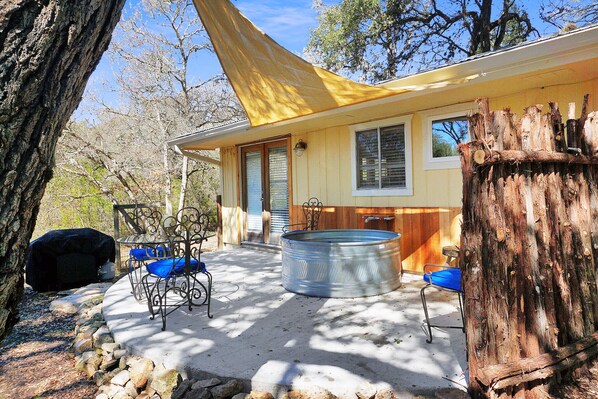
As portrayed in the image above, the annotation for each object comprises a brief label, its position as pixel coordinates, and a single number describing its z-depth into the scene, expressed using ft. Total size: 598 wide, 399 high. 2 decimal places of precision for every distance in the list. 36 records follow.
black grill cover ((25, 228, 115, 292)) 18.79
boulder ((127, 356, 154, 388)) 8.48
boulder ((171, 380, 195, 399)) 7.50
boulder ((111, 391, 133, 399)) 8.27
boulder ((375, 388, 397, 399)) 6.84
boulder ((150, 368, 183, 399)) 7.90
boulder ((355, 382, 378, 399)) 6.88
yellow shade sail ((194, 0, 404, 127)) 10.80
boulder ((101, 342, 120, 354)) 9.84
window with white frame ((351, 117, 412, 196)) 17.17
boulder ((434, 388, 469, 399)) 6.64
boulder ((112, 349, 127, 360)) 9.55
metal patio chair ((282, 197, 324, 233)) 20.88
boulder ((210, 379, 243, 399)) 7.30
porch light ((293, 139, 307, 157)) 21.53
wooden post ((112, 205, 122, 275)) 22.63
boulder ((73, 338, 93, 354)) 10.76
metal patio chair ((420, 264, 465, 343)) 8.95
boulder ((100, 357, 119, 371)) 9.49
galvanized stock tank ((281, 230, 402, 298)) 13.17
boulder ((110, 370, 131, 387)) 8.64
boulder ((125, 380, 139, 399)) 8.34
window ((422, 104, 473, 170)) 15.37
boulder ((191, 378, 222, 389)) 7.50
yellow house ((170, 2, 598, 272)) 11.61
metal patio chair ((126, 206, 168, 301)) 13.70
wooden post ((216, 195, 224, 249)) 28.27
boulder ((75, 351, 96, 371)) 10.02
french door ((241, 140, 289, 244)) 23.57
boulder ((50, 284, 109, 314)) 15.24
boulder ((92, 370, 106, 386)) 9.06
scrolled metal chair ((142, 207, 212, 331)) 11.44
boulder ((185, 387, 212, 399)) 7.26
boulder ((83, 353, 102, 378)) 9.61
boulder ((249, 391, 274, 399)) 7.20
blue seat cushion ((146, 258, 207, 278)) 11.41
